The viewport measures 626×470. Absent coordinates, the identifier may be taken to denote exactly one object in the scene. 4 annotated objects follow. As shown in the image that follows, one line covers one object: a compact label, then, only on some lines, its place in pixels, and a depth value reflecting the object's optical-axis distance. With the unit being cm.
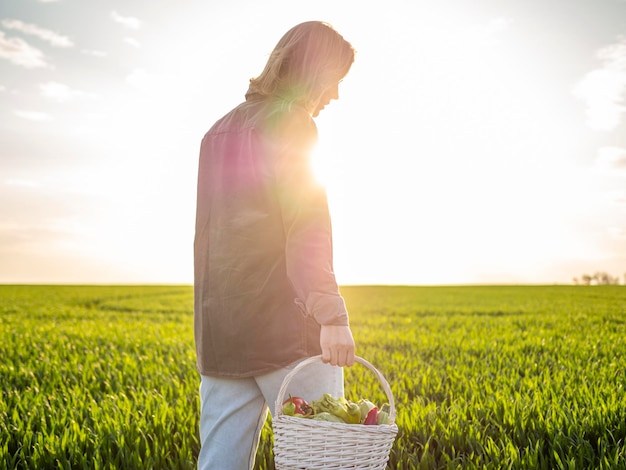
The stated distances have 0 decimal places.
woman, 261
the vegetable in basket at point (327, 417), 245
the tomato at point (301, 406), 256
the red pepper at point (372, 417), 259
